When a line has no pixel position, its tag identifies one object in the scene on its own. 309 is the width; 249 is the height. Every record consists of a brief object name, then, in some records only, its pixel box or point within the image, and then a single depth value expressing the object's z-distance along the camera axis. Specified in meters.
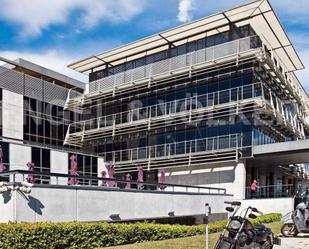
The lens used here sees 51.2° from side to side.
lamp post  7.17
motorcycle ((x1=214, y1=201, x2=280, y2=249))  5.91
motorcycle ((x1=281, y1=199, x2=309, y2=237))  10.57
